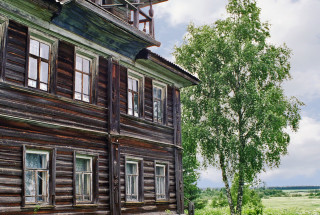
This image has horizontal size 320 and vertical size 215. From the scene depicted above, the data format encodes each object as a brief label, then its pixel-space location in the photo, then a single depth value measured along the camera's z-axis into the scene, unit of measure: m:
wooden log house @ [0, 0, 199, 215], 10.70
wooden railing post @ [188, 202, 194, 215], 17.84
